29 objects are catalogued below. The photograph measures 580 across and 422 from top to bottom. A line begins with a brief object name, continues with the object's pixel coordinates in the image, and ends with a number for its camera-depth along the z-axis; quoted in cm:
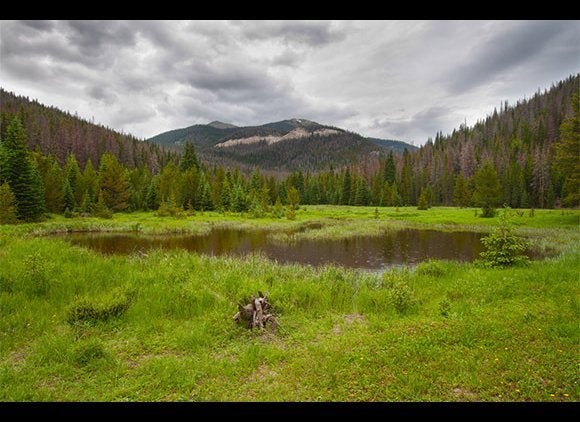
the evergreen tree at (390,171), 11377
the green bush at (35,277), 1228
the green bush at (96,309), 1049
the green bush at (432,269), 1797
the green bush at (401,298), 1227
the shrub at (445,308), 1138
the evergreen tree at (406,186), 10761
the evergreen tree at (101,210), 5525
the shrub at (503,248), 1764
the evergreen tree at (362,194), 10488
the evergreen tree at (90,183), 6238
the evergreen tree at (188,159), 9281
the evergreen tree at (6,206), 4062
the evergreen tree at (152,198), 6981
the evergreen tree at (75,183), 6156
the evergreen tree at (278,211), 6583
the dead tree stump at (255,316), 1049
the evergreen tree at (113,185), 6506
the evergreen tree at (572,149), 4097
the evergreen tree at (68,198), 5620
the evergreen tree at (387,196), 9888
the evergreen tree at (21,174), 4556
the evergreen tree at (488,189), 6031
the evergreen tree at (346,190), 11119
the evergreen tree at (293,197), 8588
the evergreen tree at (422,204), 8119
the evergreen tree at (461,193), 9231
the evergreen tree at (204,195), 7450
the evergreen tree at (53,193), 5362
